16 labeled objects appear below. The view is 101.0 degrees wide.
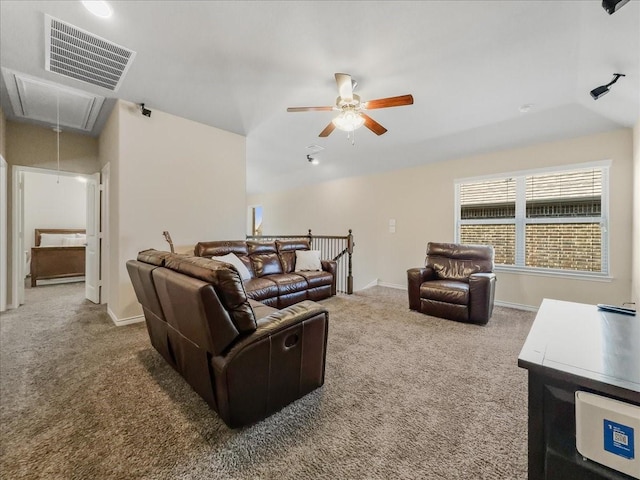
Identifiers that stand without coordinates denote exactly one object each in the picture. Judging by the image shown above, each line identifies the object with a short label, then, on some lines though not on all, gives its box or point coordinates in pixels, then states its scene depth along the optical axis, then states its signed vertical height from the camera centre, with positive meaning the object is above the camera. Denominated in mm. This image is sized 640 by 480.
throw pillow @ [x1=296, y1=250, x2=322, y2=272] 4633 -389
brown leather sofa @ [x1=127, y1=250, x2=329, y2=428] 1415 -609
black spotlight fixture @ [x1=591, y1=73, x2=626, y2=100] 2359 +1428
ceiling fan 2420 +1325
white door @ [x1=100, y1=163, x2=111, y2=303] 3715 -9
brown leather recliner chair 3295 -595
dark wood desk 747 -407
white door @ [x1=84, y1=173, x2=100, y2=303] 4121 -43
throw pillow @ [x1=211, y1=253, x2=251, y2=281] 3803 -342
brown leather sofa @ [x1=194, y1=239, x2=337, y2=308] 3642 -563
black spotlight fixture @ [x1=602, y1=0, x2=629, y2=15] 1570 +1438
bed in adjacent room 5422 -378
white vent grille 2217 +1710
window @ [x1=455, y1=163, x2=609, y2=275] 3619 +363
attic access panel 2918 +1699
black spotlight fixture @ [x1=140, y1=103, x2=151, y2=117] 3325 +1610
